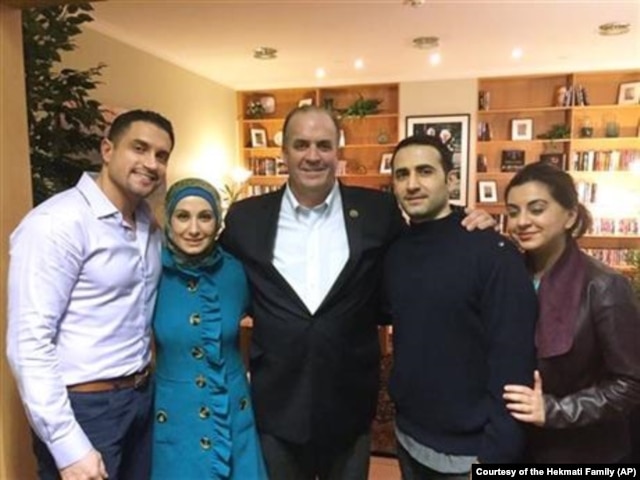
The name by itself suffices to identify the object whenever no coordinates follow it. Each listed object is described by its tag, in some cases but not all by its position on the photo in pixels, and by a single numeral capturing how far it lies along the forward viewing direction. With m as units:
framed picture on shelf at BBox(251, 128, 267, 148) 6.55
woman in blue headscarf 1.56
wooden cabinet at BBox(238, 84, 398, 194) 6.27
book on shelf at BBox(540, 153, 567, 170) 5.71
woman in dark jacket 1.38
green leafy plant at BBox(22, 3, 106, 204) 2.10
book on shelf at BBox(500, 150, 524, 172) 5.89
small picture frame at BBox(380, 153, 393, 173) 6.20
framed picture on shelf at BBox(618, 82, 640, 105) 5.51
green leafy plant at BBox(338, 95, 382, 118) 6.10
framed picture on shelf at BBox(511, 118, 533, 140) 5.87
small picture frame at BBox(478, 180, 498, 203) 5.93
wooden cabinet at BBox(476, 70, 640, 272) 5.58
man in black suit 1.63
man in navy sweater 1.39
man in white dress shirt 1.29
